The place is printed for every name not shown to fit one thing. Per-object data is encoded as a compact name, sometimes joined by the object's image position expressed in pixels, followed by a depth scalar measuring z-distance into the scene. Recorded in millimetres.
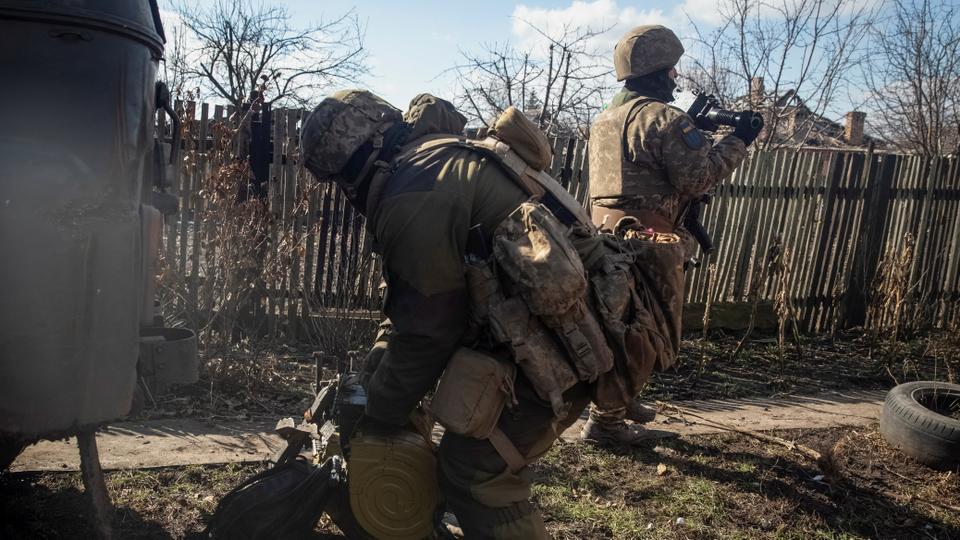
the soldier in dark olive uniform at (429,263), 2270
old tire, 4238
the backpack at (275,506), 2762
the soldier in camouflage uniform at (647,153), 4023
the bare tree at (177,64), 14820
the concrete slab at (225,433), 3654
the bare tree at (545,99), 9734
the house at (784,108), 9977
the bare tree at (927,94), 10484
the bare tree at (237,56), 16734
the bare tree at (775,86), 9852
